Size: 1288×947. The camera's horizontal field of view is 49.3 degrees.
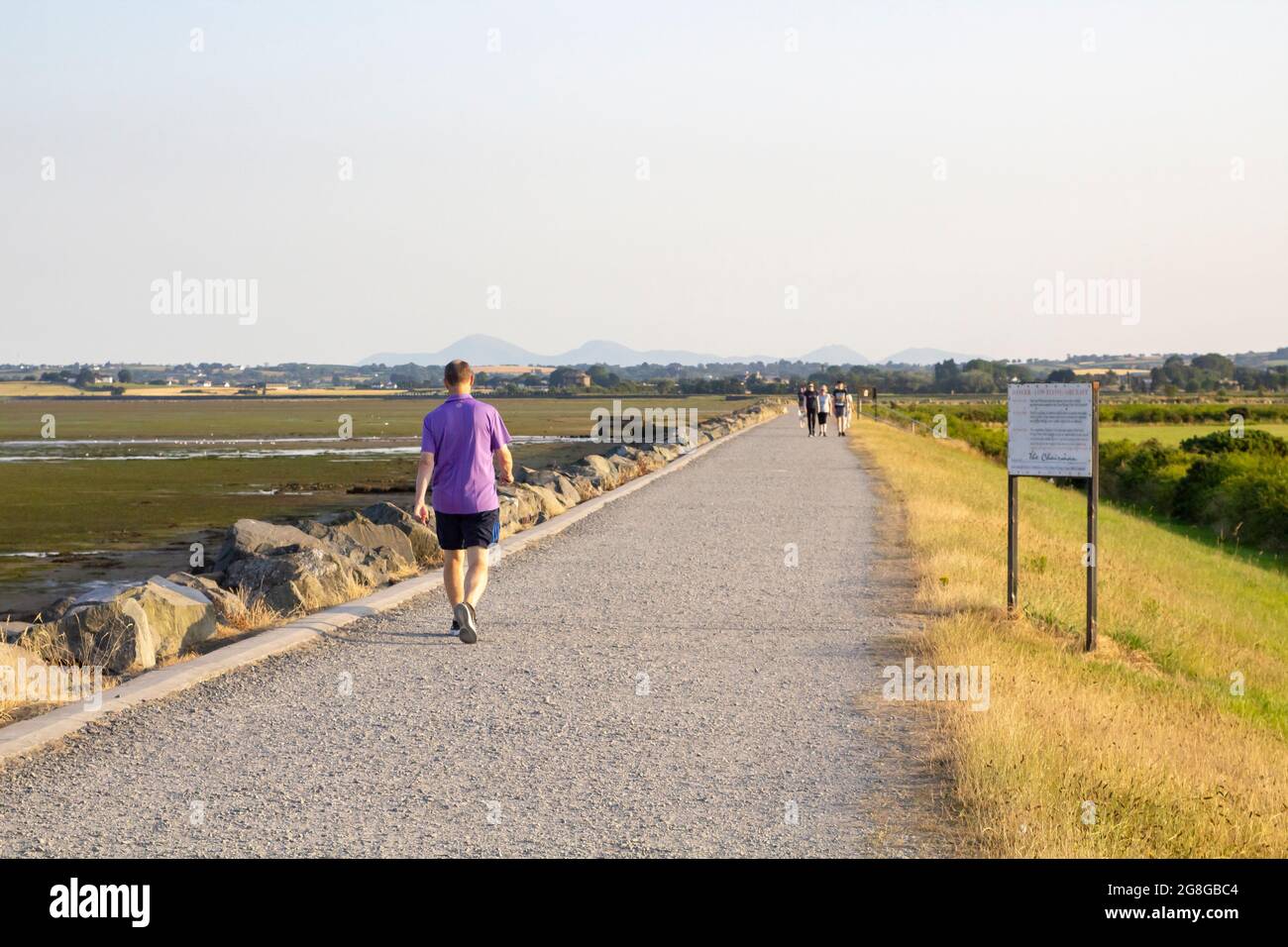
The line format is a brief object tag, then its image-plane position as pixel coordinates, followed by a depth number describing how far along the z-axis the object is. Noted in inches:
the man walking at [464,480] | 382.9
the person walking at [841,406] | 1790.1
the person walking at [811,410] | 1865.0
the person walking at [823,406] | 1857.0
